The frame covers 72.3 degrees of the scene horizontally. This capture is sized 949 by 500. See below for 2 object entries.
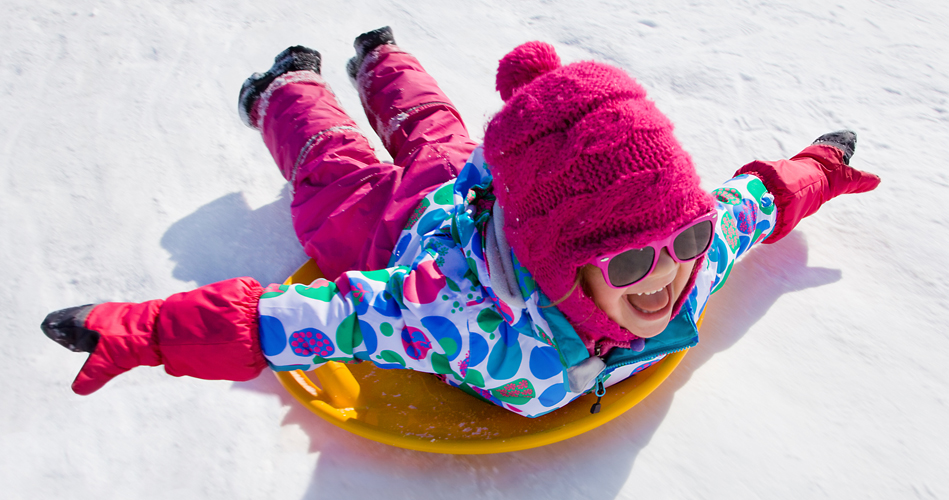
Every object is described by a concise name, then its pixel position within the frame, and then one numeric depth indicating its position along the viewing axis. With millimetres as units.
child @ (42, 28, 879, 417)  829
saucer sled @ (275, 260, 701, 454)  1123
